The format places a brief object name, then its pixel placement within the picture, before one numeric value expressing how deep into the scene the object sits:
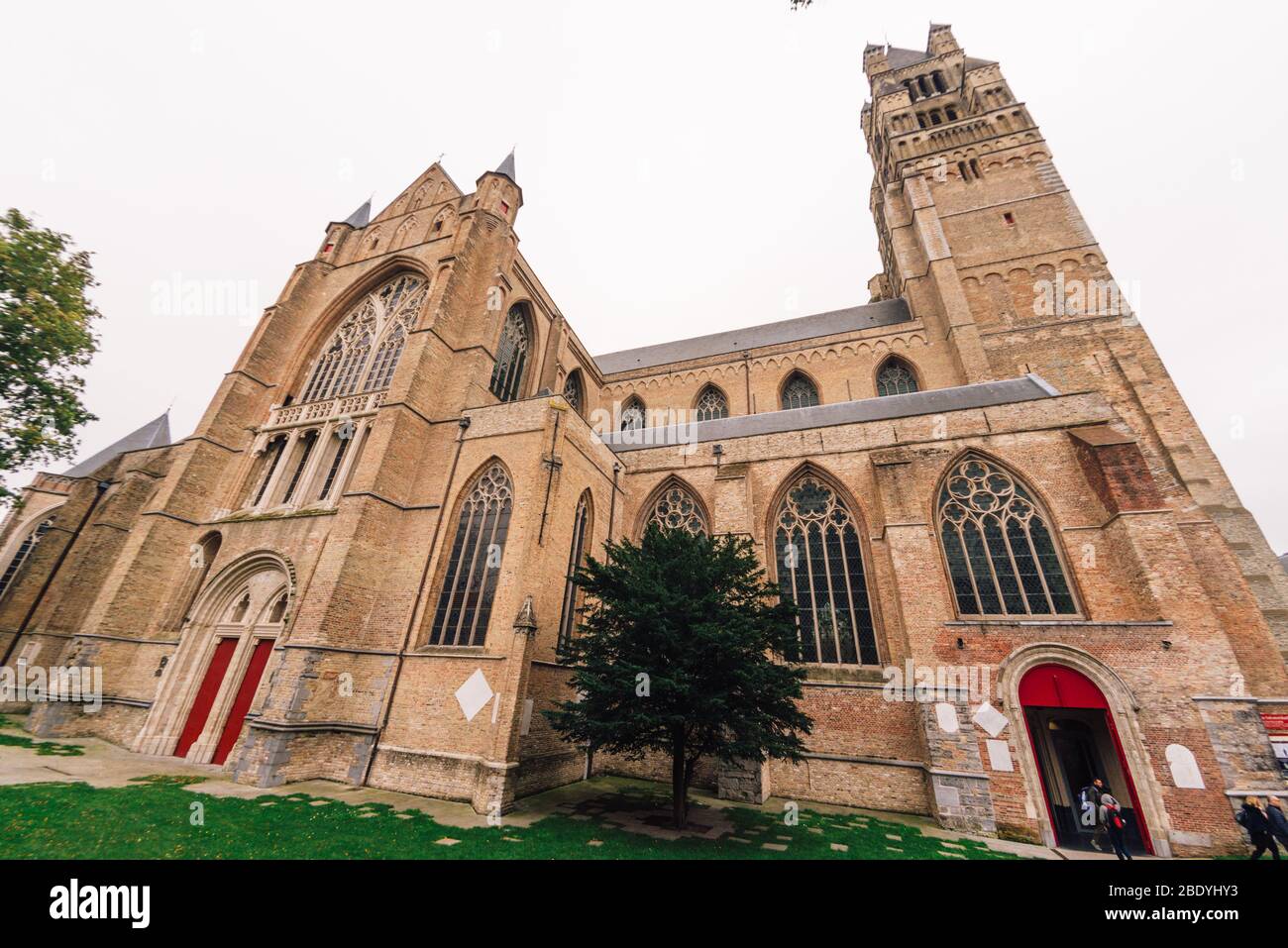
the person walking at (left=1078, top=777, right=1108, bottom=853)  8.93
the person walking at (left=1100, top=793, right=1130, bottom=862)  7.61
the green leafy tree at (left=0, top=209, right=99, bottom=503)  11.26
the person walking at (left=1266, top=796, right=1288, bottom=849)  7.44
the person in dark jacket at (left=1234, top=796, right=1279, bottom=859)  7.30
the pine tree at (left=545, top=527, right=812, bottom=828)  7.54
